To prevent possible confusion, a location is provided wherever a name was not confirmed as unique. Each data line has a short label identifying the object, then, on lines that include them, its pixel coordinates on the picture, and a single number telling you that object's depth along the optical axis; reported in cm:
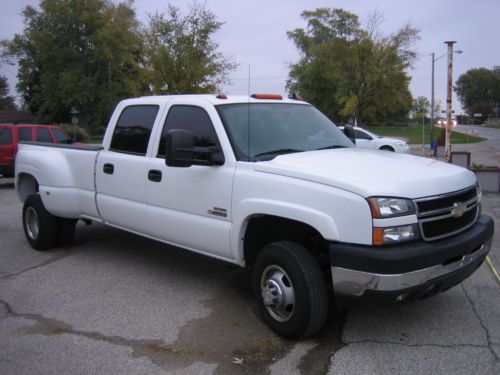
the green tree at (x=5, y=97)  8844
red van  1396
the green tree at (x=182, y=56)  2038
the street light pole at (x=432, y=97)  3931
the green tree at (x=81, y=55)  5219
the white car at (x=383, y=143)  1933
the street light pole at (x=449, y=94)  1525
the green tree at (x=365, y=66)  4309
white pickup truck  341
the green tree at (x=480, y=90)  13194
